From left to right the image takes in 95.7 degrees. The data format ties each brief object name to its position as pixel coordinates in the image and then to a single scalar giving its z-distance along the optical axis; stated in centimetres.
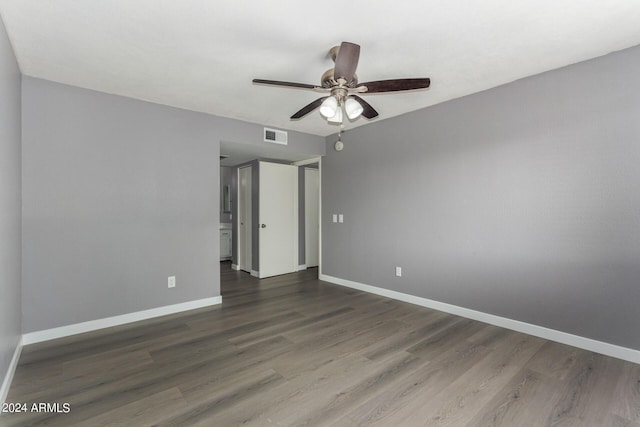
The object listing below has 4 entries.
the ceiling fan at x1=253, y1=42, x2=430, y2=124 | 197
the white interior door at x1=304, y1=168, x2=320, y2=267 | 587
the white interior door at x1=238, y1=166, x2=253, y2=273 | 549
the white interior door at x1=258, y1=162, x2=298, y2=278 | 518
